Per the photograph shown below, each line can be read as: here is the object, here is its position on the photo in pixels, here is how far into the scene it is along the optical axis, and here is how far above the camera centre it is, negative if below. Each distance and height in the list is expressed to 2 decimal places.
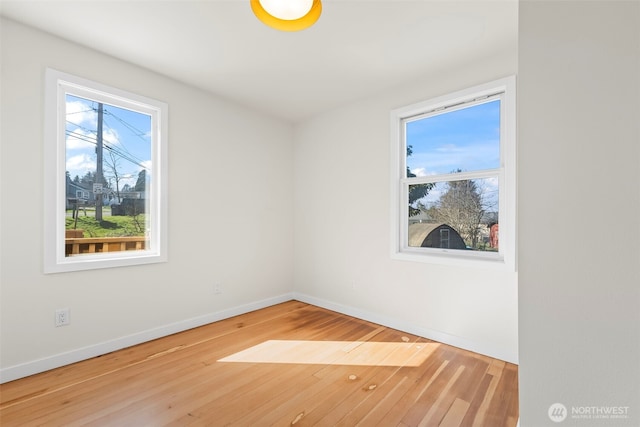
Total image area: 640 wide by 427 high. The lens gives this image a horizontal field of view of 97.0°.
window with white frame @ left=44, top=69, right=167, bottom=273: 2.23 +0.35
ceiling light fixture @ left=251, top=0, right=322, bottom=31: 1.47 +1.09
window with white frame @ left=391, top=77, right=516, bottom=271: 2.43 +0.36
